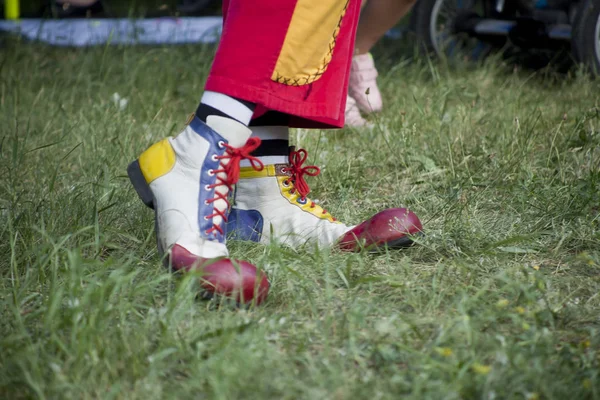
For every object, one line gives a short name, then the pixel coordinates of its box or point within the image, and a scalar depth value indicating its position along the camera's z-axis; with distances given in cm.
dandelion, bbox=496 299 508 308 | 323
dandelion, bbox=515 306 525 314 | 321
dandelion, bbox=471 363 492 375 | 304
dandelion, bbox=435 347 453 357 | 309
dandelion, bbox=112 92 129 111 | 440
